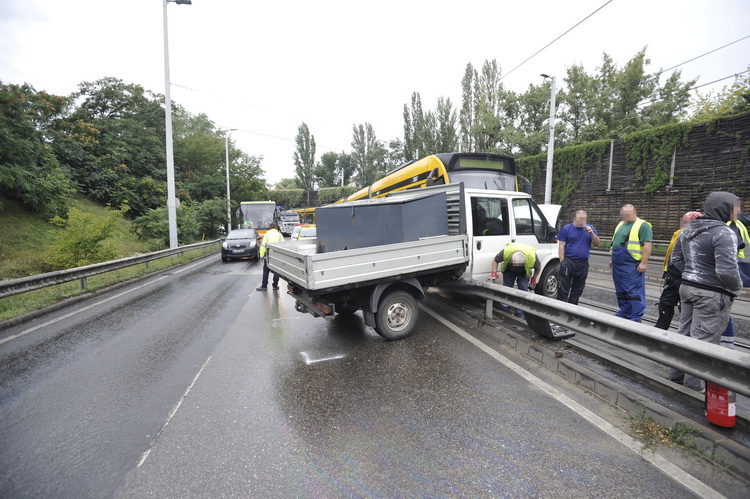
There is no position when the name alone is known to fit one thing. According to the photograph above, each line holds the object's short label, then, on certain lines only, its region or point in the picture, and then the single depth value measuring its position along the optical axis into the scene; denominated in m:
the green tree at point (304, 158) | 61.47
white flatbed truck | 4.38
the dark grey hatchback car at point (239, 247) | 15.28
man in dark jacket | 2.93
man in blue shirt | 5.56
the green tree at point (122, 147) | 22.53
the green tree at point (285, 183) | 105.38
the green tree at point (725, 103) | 17.00
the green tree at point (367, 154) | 57.88
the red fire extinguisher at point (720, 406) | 2.57
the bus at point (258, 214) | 23.33
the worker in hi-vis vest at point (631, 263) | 4.84
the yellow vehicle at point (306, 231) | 12.63
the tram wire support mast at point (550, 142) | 15.39
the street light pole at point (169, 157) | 14.66
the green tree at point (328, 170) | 77.50
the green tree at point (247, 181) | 34.09
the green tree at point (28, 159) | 12.55
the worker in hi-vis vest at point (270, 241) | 8.95
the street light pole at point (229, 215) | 25.58
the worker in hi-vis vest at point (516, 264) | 5.33
